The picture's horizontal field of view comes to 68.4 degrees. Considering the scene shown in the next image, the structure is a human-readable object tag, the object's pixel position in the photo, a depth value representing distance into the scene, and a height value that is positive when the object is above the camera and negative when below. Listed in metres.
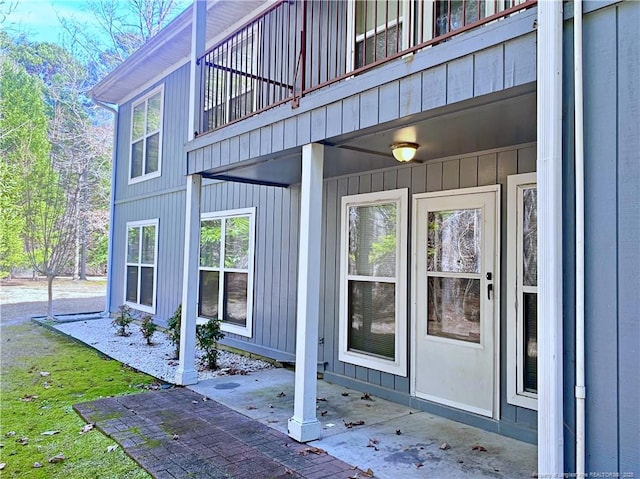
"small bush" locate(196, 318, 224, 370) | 5.82 -1.07
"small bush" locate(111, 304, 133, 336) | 8.55 -1.29
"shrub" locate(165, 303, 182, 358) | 6.12 -0.97
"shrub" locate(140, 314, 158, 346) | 7.58 -1.25
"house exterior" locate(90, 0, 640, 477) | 1.97 +0.30
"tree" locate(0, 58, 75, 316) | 10.26 +1.90
